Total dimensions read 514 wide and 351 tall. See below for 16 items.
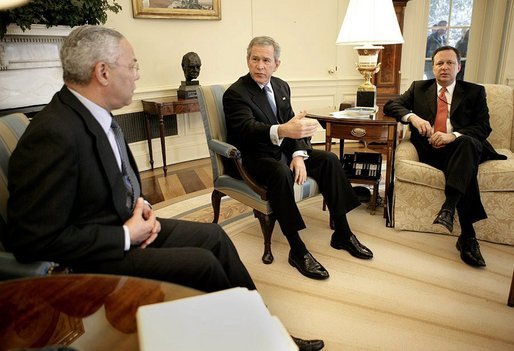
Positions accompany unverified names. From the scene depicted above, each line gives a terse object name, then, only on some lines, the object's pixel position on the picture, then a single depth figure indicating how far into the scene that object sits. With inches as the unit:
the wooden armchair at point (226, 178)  83.4
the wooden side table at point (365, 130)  95.3
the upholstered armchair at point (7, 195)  40.6
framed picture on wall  143.4
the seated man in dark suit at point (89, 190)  41.6
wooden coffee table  28.0
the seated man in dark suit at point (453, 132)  84.2
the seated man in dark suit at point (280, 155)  79.5
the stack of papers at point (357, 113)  100.3
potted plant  102.3
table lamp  98.1
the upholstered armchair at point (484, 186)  89.2
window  185.3
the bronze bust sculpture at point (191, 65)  145.3
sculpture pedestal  147.4
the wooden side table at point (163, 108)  141.6
